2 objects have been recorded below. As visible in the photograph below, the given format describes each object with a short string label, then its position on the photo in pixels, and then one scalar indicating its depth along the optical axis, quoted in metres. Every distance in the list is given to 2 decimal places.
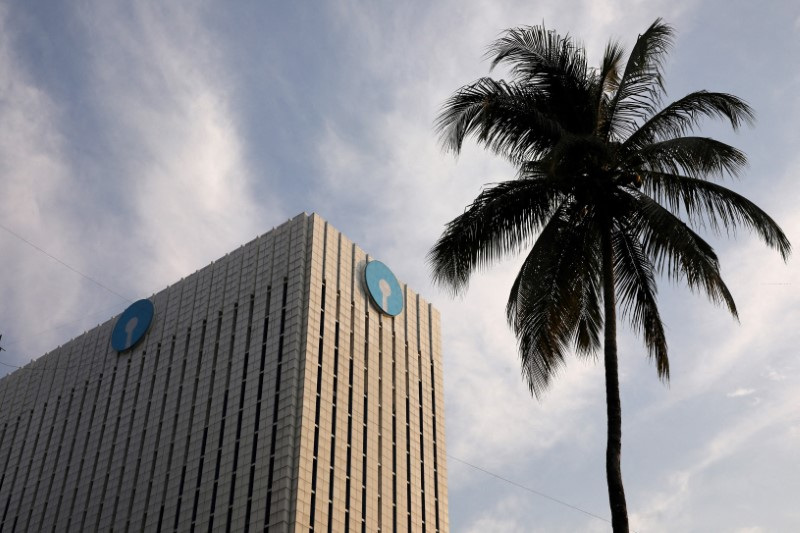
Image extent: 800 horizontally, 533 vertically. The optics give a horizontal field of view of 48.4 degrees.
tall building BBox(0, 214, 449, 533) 65.31
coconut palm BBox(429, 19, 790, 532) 23.39
